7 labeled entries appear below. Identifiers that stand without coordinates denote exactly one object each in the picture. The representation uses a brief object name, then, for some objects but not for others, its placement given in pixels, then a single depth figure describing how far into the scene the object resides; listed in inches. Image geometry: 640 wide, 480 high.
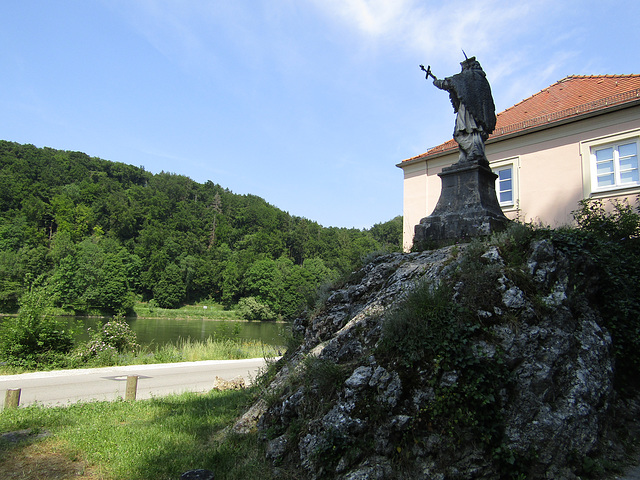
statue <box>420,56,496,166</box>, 319.9
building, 508.4
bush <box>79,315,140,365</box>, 469.1
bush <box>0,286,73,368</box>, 414.9
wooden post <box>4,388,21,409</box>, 252.5
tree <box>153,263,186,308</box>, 2842.8
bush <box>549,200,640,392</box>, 193.3
